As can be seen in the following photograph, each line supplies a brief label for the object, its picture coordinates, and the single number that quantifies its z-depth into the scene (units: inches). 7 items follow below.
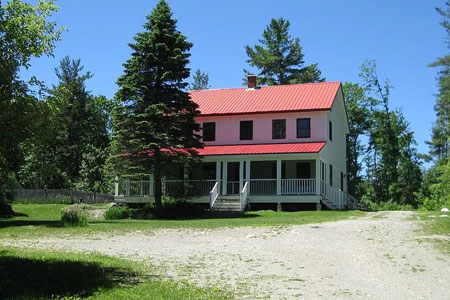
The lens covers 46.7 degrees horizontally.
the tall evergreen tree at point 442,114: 1659.7
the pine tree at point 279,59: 2236.7
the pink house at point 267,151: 1202.0
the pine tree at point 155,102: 1074.7
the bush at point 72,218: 806.5
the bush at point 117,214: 1061.8
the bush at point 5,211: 1086.9
